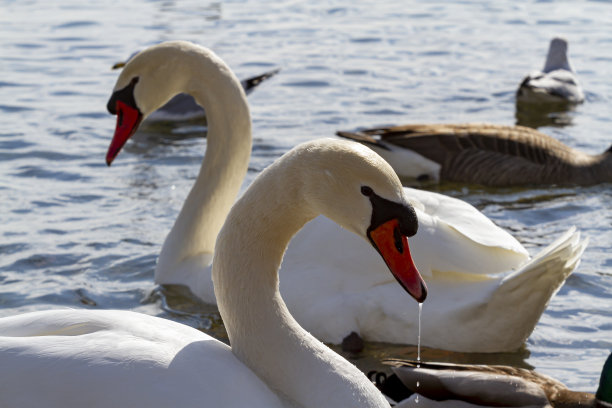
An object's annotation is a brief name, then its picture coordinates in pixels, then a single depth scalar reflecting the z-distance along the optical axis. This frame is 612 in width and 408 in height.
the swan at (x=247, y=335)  6.34
